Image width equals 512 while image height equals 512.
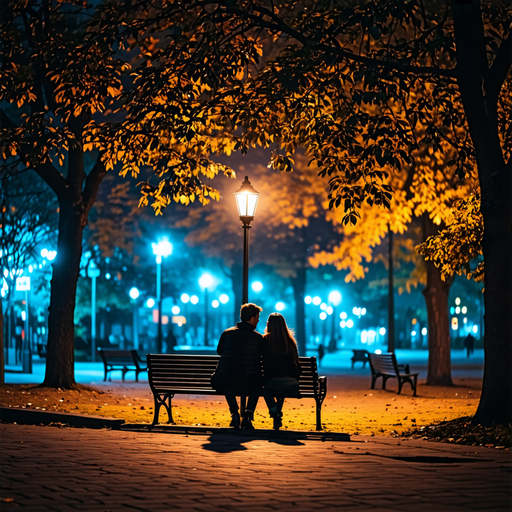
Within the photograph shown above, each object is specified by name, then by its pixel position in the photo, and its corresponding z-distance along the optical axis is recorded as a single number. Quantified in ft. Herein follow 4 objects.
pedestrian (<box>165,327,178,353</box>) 150.44
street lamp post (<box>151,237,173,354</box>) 127.85
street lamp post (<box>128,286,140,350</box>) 169.07
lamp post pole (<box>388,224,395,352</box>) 104.22
